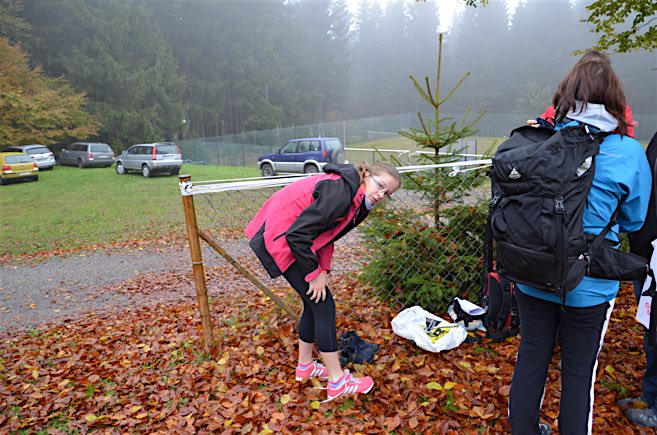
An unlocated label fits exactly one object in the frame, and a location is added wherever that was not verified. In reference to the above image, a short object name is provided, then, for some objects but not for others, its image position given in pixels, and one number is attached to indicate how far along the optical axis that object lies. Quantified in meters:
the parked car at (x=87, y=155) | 23.55
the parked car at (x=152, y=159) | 20.19
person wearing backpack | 1.68
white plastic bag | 3.01
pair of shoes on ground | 3.02
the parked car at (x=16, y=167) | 18.03
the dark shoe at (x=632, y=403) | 2.41
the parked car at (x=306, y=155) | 17.83
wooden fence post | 2.87
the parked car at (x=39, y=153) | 21.38
